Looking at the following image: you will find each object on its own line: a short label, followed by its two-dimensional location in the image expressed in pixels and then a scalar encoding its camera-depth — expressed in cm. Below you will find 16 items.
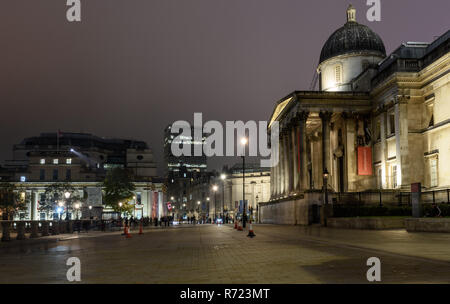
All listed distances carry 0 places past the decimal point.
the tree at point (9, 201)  8388
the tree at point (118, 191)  9400
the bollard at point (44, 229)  3924
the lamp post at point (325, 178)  4449
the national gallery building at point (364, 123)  4753
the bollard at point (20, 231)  3262
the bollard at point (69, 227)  4897
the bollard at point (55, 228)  4369
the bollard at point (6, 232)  3042
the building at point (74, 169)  13150
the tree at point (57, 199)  10106
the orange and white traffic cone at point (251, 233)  2940
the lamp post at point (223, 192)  15125
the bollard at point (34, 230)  3575
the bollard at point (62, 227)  4713
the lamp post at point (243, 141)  4422
